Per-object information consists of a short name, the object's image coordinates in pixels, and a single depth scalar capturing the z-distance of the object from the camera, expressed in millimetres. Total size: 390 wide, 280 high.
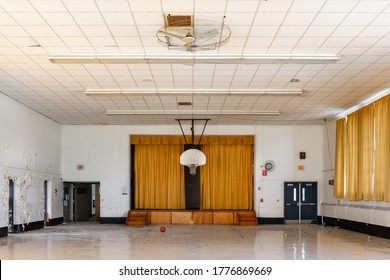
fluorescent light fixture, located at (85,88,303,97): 15016
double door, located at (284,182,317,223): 22359
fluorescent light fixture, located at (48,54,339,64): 11234
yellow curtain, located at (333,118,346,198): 19219
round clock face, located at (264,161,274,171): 22422
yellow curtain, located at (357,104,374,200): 16312
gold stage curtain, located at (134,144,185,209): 23219
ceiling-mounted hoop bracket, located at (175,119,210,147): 21375
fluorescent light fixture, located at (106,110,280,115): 18875
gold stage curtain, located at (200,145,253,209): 23172
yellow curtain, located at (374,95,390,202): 14781
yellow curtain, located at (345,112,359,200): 17672
